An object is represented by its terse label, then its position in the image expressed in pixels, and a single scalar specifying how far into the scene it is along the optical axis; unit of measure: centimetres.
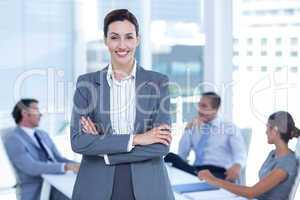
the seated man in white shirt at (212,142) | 364
